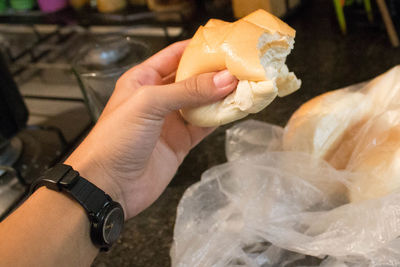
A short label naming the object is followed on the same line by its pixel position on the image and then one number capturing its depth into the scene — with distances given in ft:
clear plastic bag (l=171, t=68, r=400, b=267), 1.57
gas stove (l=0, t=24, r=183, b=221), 2.89
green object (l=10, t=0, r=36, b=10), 4.83
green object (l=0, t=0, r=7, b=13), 4.91
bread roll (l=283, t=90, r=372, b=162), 1.99
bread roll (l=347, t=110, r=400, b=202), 1.65
